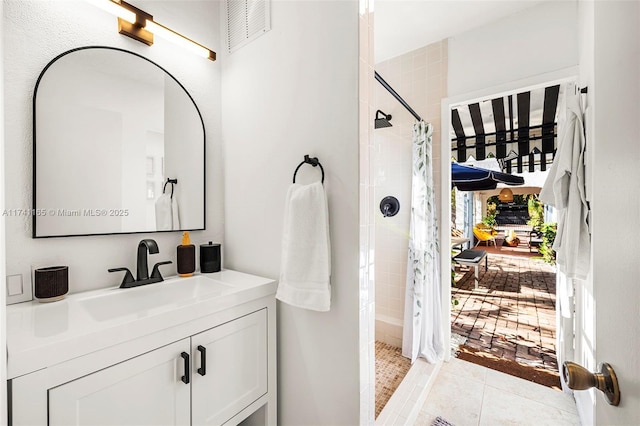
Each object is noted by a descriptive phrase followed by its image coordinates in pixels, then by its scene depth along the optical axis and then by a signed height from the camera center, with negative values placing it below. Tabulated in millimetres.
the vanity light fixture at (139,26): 1225 +909
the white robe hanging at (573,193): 1329 +93
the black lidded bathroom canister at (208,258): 1574 -265
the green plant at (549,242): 3500 -426
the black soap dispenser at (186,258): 1504 -252
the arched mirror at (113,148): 1155 +309
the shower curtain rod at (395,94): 1739 +830
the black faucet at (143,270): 1297 -286
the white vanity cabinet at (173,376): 768 -555
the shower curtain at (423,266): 2273 -459
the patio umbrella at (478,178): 3785 +527
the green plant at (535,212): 8415 -21
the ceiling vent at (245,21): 1450 +1064
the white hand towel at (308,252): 1169 -174
